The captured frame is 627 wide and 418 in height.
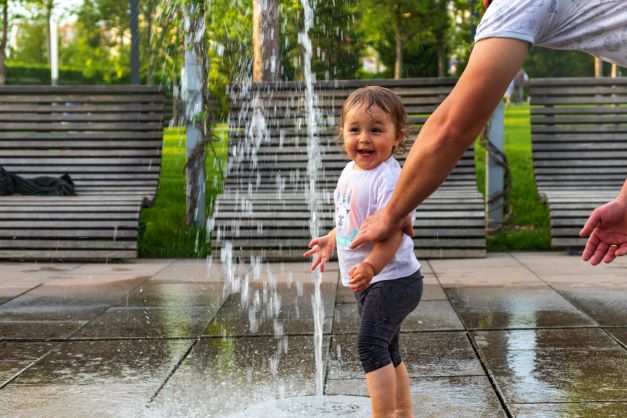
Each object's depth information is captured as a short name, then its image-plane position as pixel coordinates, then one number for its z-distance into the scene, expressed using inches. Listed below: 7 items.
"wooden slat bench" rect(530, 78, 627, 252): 336.2
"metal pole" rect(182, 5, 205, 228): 347.3
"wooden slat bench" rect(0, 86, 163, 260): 310.0
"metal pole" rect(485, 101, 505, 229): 342.3
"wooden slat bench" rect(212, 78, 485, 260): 304.5
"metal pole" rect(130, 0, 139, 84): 425.4
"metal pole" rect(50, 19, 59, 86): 1205.5
